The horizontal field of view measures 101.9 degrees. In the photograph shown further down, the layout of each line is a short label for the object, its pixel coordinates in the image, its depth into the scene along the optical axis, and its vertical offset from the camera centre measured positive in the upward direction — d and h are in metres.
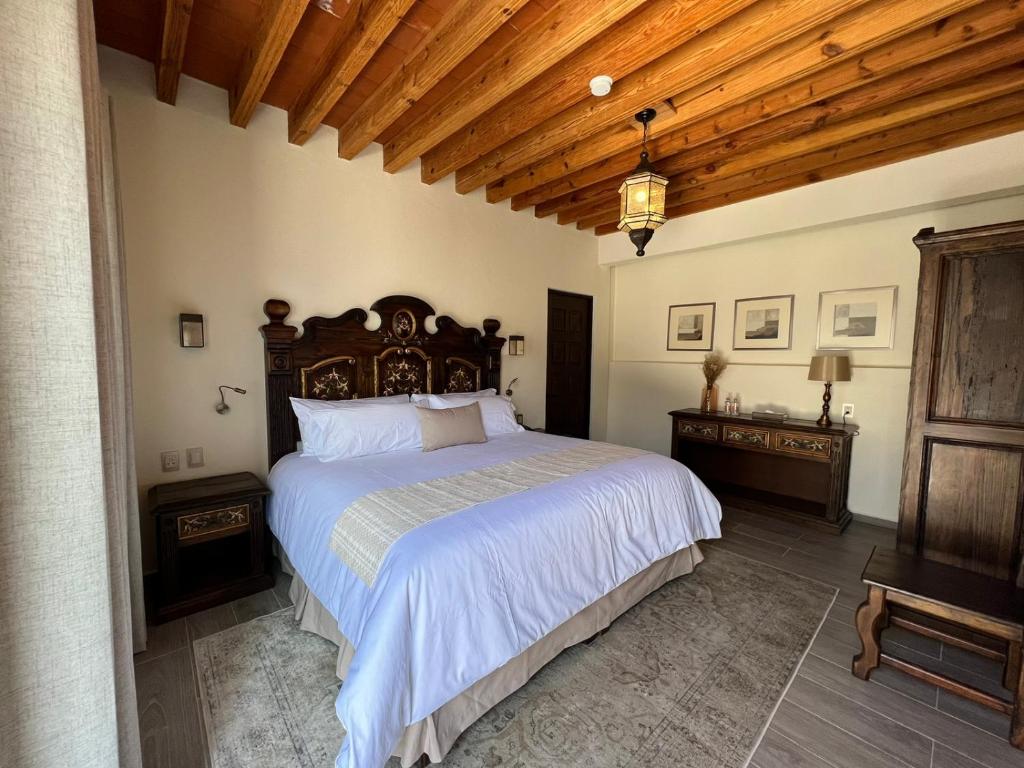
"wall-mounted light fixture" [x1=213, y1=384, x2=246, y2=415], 2.64 -0.35
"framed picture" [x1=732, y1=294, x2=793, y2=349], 3.95 +0.36
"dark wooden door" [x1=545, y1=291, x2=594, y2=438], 4.80 -0.08
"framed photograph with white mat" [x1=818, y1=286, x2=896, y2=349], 3.43 +0.37
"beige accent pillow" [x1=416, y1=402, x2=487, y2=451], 2.83 -0.50
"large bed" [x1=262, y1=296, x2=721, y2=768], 1.32 -0.82
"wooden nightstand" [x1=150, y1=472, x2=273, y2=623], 2.11 -1.02
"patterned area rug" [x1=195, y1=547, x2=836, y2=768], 1.47 -1.40
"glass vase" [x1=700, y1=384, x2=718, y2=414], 4.33 -0.42
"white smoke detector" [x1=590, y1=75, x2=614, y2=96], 2.15 +1.43
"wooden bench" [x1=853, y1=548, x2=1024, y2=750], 1.54 -0.96
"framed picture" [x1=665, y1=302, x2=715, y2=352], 4.45 +0.35
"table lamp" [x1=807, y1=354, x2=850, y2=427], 3.39 -0.05
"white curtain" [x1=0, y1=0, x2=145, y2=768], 0.78 -0.15
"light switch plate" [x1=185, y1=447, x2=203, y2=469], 2.55 -0.65
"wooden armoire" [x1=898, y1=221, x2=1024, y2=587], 1.97 -0.21
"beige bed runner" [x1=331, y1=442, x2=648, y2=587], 1.55 -0.64
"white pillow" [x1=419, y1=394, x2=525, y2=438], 3.26 -0.45
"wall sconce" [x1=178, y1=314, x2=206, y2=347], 2.44 +0.12
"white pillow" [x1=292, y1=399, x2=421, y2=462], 2.57 -0.49
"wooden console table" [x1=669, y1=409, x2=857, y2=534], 3.41 -0.99
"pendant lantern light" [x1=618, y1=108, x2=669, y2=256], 2.41 +0.93
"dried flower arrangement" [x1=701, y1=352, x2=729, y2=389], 4.32 -0.08
